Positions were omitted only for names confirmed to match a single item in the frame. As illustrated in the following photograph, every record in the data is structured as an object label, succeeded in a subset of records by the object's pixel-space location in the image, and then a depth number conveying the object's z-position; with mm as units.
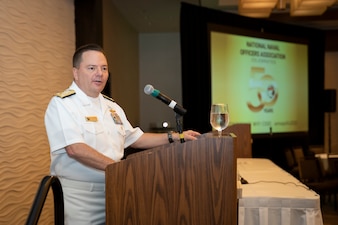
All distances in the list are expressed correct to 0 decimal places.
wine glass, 1720
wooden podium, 1461
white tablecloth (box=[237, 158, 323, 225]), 1889
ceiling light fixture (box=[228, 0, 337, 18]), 5078
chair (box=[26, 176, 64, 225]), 1047
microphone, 1645
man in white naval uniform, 1698
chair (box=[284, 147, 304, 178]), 6660
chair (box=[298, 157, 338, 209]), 4988
